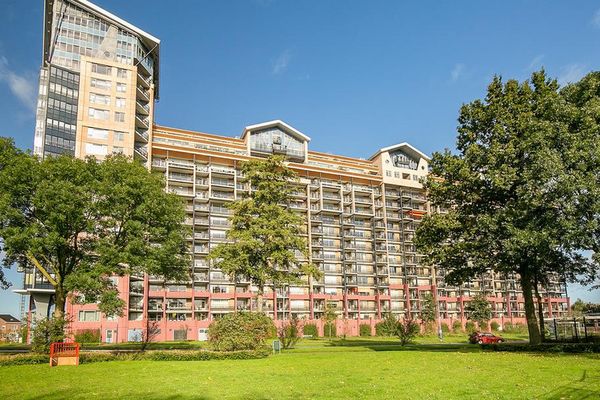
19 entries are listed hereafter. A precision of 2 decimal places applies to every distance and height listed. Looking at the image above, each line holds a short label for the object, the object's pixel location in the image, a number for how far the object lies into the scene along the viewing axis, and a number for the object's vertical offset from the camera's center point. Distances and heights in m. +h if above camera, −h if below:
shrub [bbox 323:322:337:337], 91.26 -5.46
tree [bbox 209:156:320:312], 42.09 +5.99
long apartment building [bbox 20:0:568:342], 81.50 +22.60
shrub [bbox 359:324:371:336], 96.76 -5.97
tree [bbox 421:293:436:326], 97.62 -2.57
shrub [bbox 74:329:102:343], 68.50 -4.13
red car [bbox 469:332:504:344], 54.98 -4.71
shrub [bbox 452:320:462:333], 106.50 -6.24
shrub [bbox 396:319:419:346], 44.50 -2.90
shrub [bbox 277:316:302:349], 41.41 -2.96
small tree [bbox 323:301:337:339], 85.19 -3.07
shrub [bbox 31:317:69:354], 30.89 -1.57
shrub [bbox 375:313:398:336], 78.09 -4.90
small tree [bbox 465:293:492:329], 98.56 -2.45
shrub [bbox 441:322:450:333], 105.12 -6.33
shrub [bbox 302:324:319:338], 86.12 -5.13
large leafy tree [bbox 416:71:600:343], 28.64 +7.15
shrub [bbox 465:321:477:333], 107.59 -6.36
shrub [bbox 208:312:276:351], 33.38 -2.06
